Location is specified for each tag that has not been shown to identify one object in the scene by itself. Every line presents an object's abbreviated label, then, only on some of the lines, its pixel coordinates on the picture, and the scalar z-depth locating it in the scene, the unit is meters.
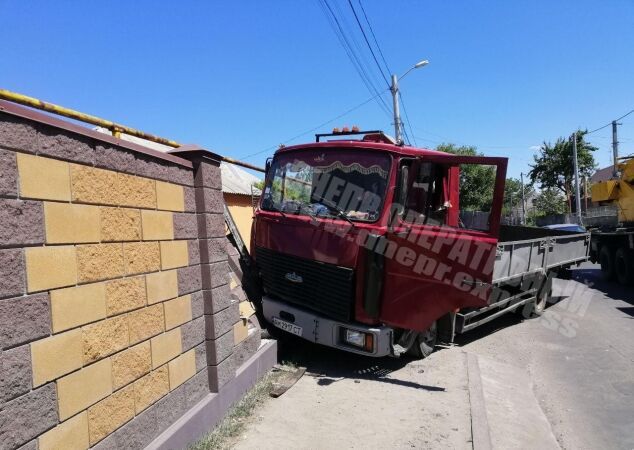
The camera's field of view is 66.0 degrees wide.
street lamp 18.92
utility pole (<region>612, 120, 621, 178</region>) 29.98
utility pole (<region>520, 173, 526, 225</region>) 57.81
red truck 5.00
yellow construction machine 12.43
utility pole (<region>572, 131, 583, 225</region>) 31.34
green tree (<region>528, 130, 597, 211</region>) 39.47
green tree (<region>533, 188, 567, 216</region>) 52.03
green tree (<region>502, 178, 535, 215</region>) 67.12
